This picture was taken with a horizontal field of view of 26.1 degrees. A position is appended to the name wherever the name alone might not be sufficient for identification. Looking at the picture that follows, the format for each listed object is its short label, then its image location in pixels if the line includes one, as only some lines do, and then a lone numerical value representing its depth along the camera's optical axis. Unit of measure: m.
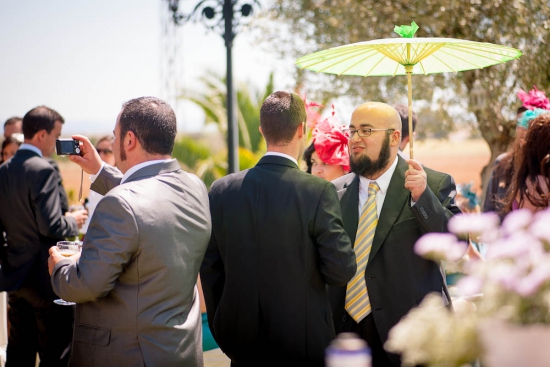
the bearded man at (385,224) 4.26
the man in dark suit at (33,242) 5.17
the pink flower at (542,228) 2.60
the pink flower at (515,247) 2.58
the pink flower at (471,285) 2.59
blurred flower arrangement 2.52
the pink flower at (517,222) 2.76
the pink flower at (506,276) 2.51
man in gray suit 3.77
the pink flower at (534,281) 2.45
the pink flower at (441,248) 2.74
